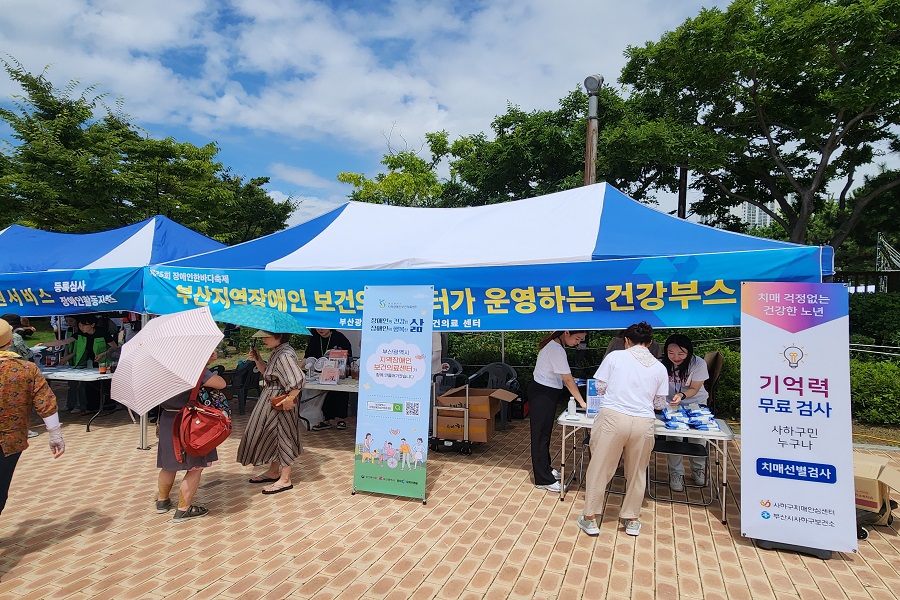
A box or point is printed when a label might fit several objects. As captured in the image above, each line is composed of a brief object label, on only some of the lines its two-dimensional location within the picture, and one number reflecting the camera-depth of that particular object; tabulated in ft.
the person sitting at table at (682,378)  15.12
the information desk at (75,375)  22.01
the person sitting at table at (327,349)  23.66
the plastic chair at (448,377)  21.91
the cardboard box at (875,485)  12.66
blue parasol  13.93
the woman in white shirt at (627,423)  11.92
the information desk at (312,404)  22.94
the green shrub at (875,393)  22.85
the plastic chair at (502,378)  24.36
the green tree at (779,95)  33.22
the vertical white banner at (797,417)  11.30
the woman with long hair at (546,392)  14.89
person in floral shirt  10.39
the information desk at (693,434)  13.06
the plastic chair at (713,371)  17.84
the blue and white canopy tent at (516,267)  13.55
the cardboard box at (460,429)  19.11
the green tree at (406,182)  66.69
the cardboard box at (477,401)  19.10
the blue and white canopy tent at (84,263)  20.49
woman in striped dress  14.35
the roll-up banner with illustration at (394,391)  14.55
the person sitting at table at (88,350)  25.09
